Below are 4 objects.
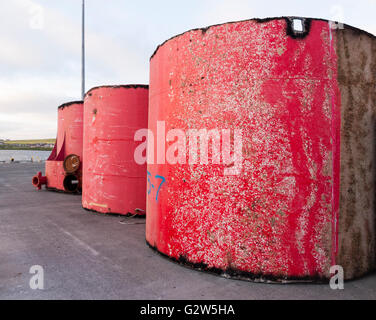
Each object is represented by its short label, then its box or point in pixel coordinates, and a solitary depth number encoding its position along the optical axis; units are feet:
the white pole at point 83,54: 61.87
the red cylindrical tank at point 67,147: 34.68
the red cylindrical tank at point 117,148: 21.53
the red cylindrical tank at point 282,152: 10.54
